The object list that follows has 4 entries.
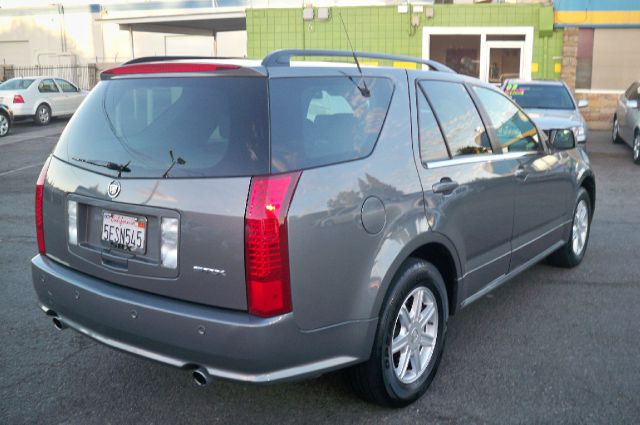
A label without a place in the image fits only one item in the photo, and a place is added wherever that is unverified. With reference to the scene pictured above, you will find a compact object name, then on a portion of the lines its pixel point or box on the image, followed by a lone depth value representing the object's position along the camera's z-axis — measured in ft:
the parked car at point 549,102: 38.40
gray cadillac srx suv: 9.17
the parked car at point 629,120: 41.81
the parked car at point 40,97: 69.00
